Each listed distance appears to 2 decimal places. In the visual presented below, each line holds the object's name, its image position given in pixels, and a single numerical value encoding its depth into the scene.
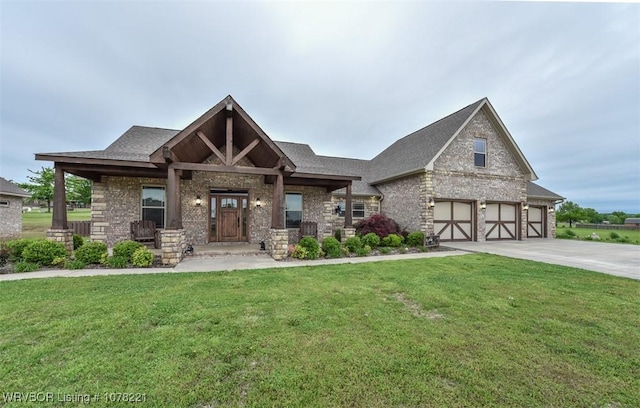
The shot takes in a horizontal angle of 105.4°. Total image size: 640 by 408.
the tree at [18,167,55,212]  27.66
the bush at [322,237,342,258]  9.05
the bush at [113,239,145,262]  7.24
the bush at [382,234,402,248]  11.19
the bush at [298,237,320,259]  8.73
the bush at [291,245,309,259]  8.67
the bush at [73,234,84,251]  8.84
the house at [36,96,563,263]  8.31
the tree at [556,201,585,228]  28.44
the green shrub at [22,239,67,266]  6.89
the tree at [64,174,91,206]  28.78
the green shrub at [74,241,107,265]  7.07
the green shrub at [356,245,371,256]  9.47
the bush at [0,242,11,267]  7.07
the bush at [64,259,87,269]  6.85
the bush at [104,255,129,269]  7.01
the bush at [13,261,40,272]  6.51
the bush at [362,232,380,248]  10.71
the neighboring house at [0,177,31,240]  14.39
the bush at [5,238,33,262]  7.16
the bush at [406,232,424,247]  11.73
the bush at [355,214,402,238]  11.97
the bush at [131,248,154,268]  7.24
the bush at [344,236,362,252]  9.75
